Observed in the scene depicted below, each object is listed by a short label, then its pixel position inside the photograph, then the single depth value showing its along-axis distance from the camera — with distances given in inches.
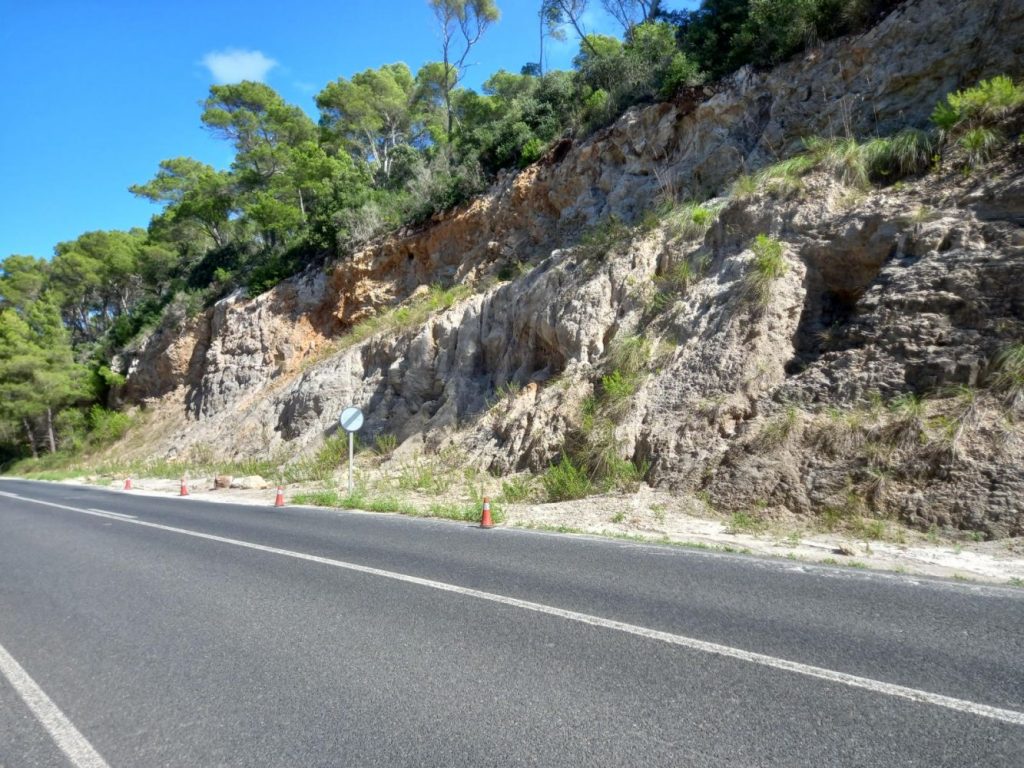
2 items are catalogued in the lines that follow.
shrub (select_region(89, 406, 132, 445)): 1375.5
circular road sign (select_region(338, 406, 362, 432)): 584.1
